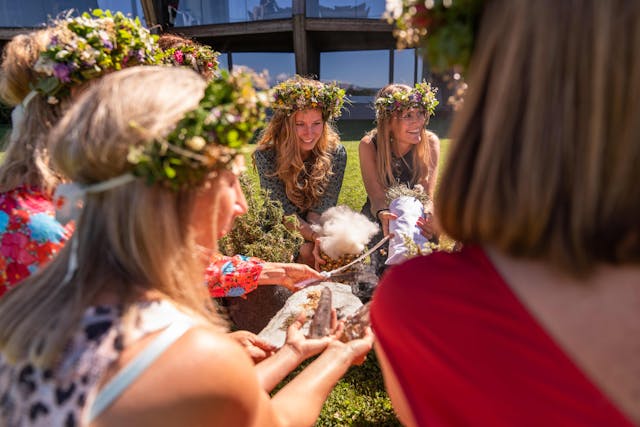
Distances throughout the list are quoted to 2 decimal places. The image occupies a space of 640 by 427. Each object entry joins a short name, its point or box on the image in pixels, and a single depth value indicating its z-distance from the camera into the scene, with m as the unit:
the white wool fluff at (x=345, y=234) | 1.76
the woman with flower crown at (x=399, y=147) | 2.09
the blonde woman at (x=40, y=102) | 0.91
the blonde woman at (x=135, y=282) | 0.57
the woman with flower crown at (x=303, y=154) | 2.03
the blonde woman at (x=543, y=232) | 0.41
